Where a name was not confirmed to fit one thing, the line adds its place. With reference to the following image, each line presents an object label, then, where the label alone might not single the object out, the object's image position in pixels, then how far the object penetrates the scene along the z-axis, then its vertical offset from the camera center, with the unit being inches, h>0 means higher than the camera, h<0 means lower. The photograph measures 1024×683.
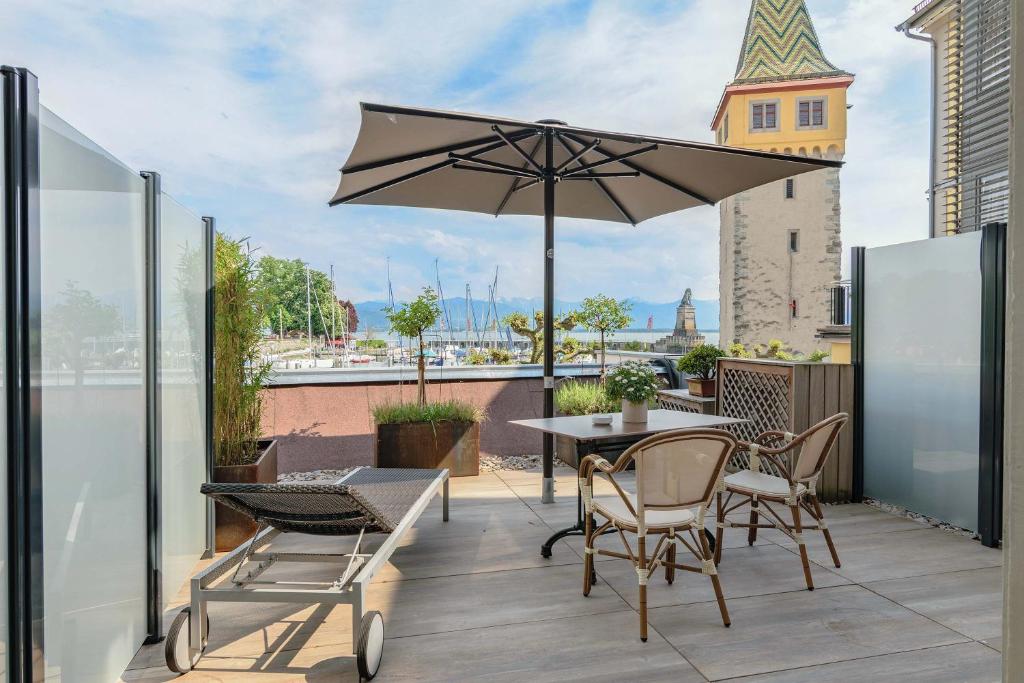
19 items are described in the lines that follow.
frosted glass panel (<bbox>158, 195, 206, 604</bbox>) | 111.8 -10.4
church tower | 1013.2 +121.1
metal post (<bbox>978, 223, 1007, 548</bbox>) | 148.1 -10.6
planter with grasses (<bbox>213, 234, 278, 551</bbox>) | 143.8 -11.3
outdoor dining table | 135.6 -20.8
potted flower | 145.9 -12.2
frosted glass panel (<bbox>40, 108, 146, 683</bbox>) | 69.9 -9.2
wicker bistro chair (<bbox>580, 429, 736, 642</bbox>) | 105.1 -25.8
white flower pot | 146.1 -17.7
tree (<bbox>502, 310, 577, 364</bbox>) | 360.8 +5.1
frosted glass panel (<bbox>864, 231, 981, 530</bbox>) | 157.0 -10.7
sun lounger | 90.8 -36.5
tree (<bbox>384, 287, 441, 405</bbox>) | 235.0 +5.9
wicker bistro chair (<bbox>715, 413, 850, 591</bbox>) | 124.8 -31.5
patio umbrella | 148.9 +45.0
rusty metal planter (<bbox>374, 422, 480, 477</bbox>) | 211.9 -37.4
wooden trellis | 188.7 -20.2
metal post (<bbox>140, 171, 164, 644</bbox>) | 101.0 -15.0
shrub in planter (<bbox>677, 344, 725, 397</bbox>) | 238.5 -11.7
